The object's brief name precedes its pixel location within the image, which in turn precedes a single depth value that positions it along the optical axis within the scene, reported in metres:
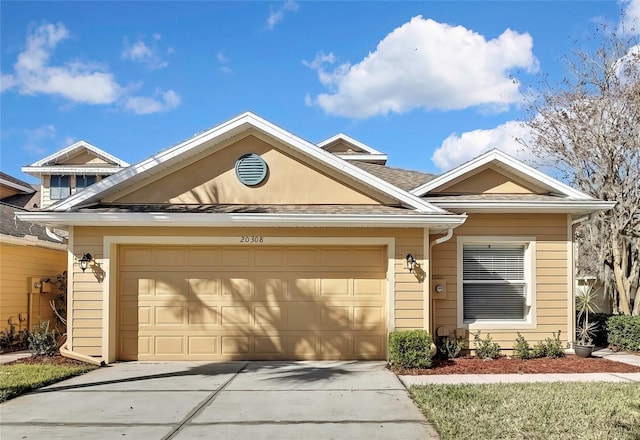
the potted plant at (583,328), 9.73
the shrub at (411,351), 8.55
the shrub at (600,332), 11.34
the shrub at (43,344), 9.34
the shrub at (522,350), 9.73
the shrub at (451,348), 9.66
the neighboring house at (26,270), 11.12
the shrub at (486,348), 9.79
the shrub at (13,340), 10.74
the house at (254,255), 9.12
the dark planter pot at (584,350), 9.67
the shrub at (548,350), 9.75
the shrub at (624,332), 10.56
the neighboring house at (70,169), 20.39
